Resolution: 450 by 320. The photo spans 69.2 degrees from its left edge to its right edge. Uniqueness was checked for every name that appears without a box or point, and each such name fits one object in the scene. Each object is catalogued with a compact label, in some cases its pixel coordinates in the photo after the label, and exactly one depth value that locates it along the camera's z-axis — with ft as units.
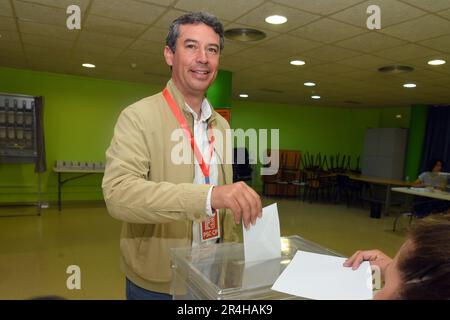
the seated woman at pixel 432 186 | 18.70
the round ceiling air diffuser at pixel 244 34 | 11.00
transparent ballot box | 2.04
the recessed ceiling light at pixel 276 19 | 9.61
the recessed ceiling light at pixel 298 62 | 14.88
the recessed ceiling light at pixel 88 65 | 17.63
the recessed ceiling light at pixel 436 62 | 13.65
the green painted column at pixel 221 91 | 16.70
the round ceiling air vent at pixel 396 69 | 14.89
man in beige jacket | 2.67
